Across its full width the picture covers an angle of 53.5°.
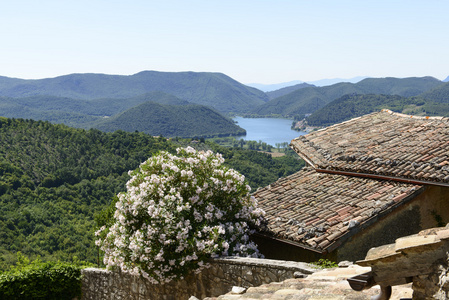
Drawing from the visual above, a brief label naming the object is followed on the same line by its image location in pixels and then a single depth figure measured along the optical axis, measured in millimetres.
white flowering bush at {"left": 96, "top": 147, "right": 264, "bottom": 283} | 7652
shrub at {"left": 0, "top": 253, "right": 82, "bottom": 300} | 11211
